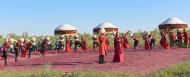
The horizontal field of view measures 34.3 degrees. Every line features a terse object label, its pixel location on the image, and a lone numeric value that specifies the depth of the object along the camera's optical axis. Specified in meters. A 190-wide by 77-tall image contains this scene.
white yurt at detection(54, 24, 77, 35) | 34.45
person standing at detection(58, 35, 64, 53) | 20.75
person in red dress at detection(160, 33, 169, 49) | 18.59
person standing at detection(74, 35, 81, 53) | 20.52
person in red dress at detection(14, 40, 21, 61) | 15.56
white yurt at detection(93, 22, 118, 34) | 36.65
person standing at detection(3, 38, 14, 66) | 13.48
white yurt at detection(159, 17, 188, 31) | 33.65
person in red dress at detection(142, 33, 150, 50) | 18.49
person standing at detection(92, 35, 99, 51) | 19.49
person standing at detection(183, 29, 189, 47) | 19.52
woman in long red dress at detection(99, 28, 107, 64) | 12.35
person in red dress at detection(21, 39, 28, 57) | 17.47
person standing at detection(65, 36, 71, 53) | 19.96
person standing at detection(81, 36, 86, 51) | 20.73
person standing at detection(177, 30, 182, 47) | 19.83
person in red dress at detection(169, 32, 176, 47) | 20.21
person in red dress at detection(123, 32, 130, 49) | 21.04
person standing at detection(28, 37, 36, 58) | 17.41
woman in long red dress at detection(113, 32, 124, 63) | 12.65
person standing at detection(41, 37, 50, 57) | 17.51
